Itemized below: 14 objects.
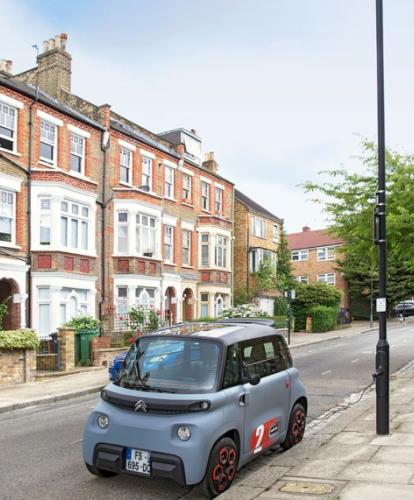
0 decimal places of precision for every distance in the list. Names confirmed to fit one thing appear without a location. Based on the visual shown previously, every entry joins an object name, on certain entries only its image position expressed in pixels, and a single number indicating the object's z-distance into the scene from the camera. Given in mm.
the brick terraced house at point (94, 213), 22047
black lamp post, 8227
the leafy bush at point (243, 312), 27531
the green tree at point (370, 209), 15992
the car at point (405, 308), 56906
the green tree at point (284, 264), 44656
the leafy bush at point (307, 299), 40844
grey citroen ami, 5805
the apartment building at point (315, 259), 63834
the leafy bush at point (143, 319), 22281
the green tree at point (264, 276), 40656
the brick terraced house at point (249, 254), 40844
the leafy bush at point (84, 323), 19514
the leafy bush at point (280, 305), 42344
